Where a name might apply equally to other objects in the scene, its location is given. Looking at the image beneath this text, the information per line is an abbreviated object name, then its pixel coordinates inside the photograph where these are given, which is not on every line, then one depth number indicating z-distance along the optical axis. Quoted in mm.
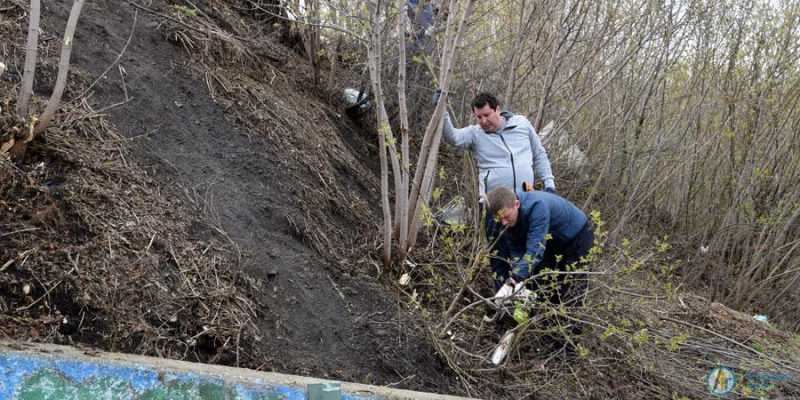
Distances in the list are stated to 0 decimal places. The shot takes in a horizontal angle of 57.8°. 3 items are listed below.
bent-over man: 4590
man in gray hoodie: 5570
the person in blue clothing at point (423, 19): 6248
